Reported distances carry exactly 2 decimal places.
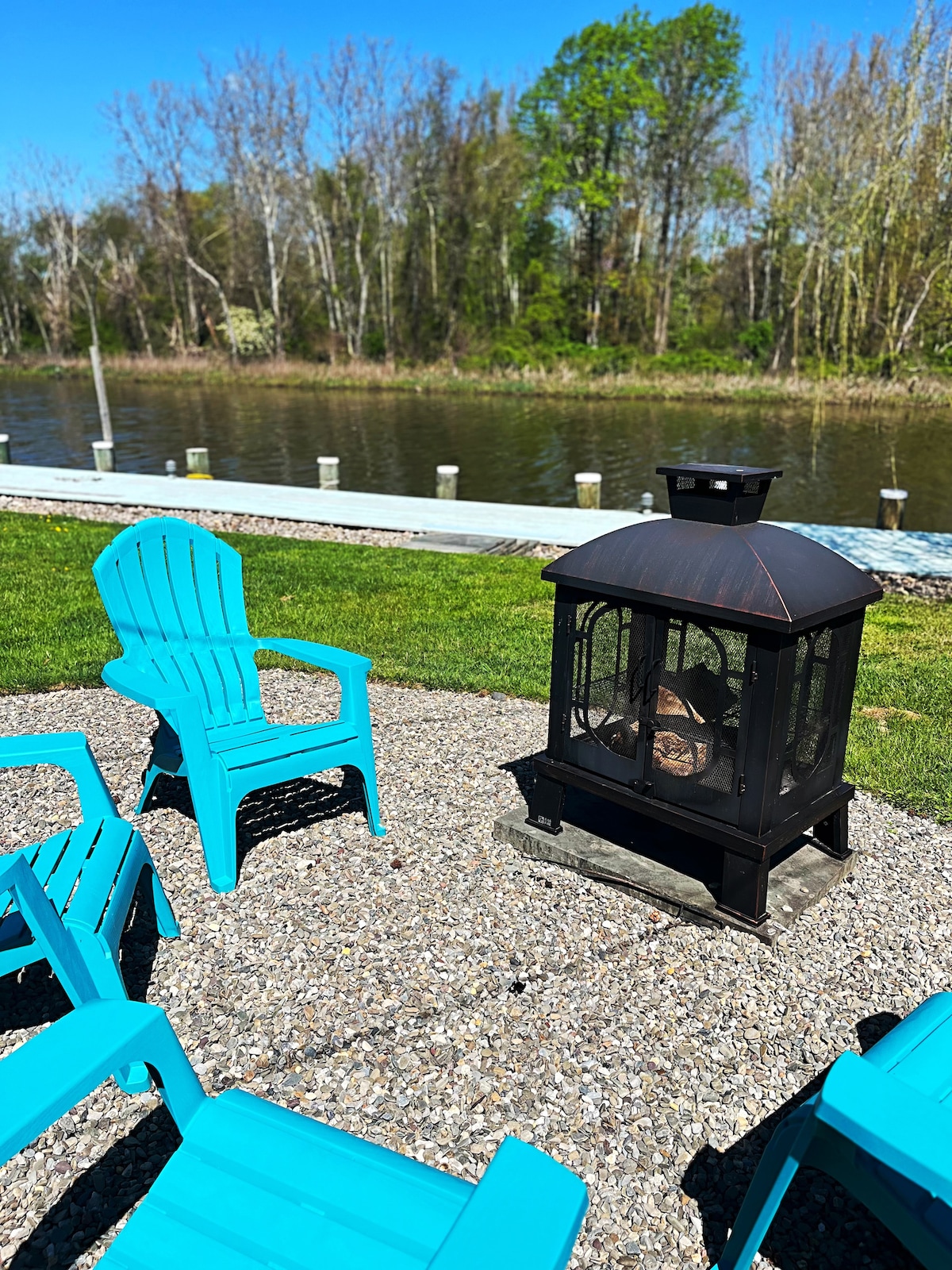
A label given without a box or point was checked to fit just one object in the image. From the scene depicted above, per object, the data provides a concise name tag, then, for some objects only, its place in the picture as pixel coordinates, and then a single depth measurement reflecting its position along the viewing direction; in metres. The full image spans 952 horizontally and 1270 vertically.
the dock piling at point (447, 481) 11.61
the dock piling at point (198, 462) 13.55
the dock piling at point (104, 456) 13.24
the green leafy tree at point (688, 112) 34.62
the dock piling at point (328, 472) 12.09
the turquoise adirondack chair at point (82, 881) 2.03
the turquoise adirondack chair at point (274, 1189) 1.29
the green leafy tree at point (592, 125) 34.88
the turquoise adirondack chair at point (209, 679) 3.05
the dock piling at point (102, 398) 14.14
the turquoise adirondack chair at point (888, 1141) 1.34
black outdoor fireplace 2.58
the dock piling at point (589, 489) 11.10
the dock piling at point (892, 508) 9.38
